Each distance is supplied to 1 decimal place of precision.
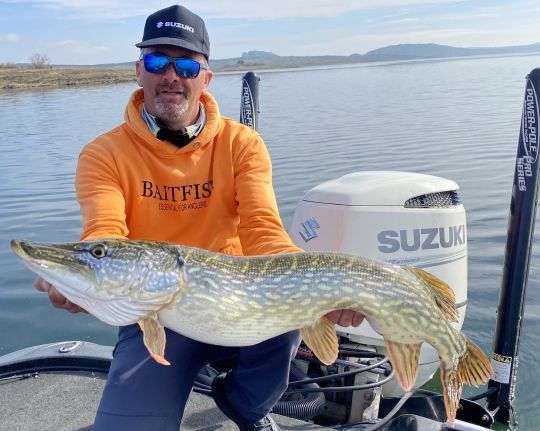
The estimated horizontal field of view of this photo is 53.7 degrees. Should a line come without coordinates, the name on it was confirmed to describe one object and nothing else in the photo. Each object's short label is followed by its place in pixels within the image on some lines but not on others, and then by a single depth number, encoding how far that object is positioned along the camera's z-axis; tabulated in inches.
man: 95.0
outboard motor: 124.3
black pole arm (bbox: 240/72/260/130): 175.0
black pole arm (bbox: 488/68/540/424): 121.6
